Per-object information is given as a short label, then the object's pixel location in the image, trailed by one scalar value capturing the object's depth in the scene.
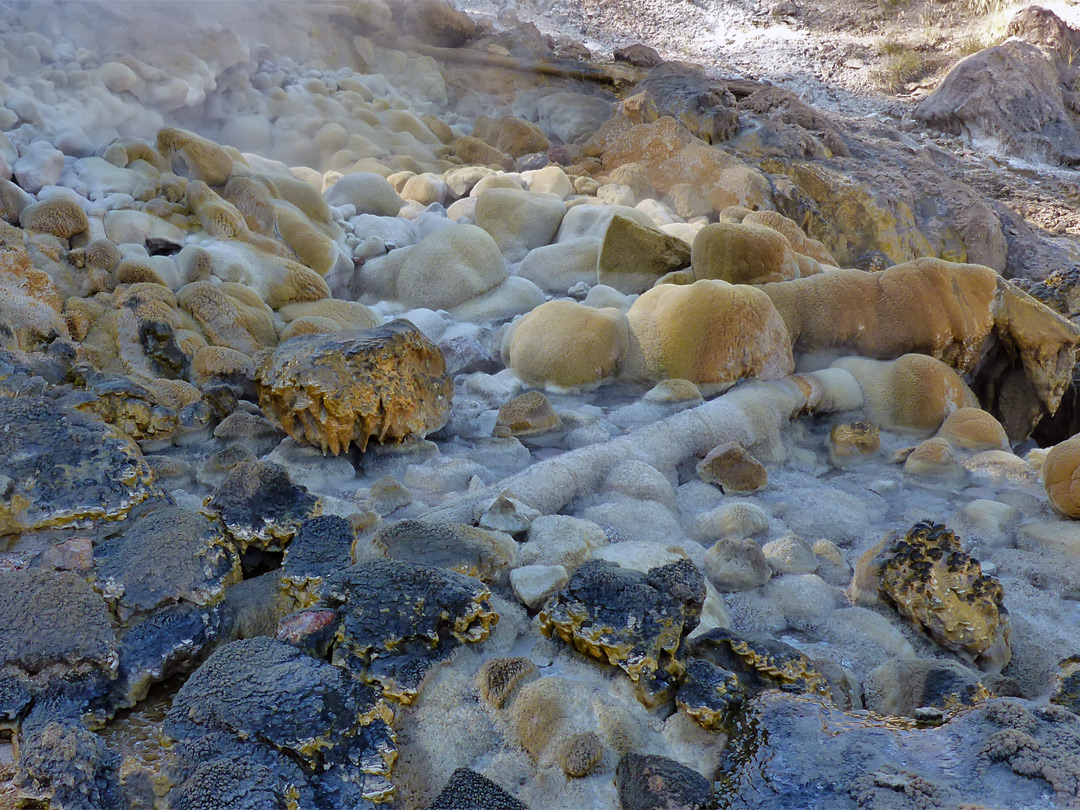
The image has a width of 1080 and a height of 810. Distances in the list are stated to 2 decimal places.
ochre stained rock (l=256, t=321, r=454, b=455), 2.66
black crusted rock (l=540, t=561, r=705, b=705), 1.70
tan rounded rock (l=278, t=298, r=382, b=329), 3.79
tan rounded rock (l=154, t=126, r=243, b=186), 4.57
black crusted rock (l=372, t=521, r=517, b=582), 2.04
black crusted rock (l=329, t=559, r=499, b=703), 1.74
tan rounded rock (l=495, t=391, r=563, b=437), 3.07
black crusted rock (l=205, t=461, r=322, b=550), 2.14
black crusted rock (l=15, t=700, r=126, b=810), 1.35
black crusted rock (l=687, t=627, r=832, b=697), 1.71
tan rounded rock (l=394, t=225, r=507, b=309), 4.27
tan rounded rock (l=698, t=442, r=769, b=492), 2.79
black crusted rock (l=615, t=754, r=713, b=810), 1.38
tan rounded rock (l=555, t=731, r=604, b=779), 1.50
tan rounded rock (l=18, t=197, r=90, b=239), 3.68
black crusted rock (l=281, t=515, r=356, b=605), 1.92
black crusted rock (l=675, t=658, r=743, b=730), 1.61
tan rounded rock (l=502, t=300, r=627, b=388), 3.47
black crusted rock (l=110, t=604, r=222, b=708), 1.70
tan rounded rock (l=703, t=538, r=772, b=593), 2.18
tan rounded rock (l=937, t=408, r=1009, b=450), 3.13
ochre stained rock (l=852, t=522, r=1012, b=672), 1.96
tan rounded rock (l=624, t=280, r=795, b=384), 3.45
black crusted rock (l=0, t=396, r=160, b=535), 2.15
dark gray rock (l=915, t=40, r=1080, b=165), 8.73
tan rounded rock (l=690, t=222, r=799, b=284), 3.99
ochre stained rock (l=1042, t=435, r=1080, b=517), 2.55
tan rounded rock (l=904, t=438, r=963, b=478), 2.94
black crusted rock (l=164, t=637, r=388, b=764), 1.47
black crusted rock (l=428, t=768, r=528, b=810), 1.41
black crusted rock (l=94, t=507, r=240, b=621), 1.86
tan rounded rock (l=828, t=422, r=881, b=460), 3.15
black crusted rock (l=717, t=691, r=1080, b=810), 1.29
